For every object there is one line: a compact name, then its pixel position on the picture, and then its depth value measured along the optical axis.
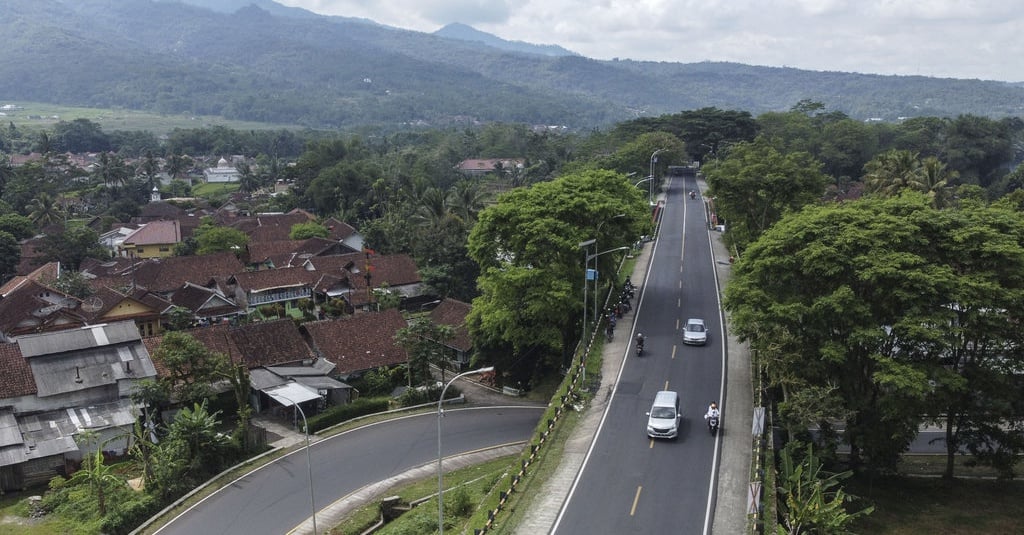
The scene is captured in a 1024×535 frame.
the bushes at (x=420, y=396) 44.19
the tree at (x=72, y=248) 80.50
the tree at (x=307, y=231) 90.25
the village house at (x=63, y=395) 36.22
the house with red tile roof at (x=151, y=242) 90.94
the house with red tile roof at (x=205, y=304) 62.94
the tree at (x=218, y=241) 82.81
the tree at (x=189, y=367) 40.47
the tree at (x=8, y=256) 75.62
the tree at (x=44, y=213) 94.94
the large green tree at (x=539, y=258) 41.81
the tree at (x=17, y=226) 86.25
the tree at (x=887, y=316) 27.25
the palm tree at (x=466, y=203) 78.25
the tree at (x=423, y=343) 45.03
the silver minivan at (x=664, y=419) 29.41
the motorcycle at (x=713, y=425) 29.81
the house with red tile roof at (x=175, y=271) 70.94
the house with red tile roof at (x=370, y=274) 66.94
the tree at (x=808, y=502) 21.69
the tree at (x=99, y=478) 31.95
